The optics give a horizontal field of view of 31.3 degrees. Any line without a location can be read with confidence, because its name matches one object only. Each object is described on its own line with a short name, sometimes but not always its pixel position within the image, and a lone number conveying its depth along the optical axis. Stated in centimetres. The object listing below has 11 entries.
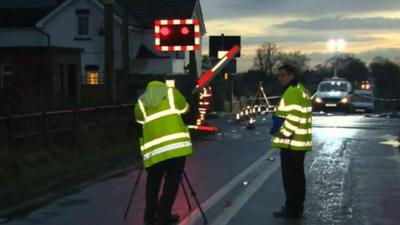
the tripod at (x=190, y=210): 849
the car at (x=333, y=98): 4412
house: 4644
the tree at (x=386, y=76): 9779
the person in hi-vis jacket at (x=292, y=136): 880
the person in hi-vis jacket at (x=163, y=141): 802
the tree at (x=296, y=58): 11512
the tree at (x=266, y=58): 11288
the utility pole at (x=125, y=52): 2291
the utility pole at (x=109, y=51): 1995
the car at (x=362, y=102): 4634
